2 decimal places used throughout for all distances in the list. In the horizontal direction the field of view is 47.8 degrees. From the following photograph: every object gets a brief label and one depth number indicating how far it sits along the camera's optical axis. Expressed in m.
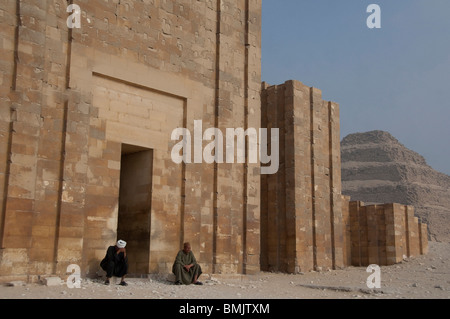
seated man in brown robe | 10.08
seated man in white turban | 9.24
